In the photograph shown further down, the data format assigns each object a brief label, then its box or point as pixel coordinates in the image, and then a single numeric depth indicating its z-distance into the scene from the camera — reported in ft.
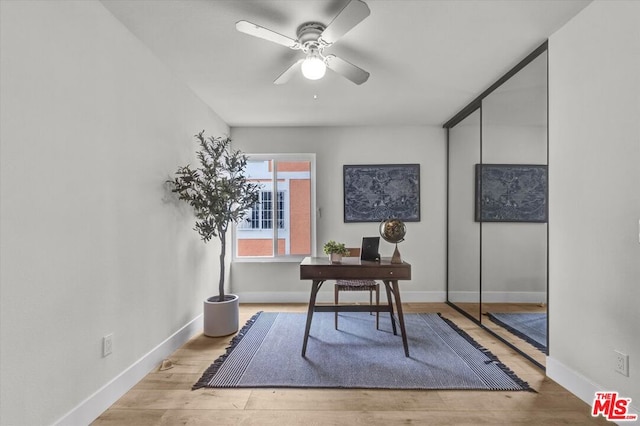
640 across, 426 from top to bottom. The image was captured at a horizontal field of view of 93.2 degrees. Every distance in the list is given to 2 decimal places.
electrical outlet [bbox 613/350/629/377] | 5.37
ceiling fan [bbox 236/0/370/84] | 5.49
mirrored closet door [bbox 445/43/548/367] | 8.13
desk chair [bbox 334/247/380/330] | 9.98
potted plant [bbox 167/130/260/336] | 9.25
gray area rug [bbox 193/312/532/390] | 7.11
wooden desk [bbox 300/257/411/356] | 8.26
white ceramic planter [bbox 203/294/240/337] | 9.80
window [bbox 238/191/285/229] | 13.98
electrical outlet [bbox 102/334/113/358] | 6.14
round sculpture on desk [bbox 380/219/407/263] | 8.82
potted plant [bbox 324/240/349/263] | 8.87
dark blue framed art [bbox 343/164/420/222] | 13.78
